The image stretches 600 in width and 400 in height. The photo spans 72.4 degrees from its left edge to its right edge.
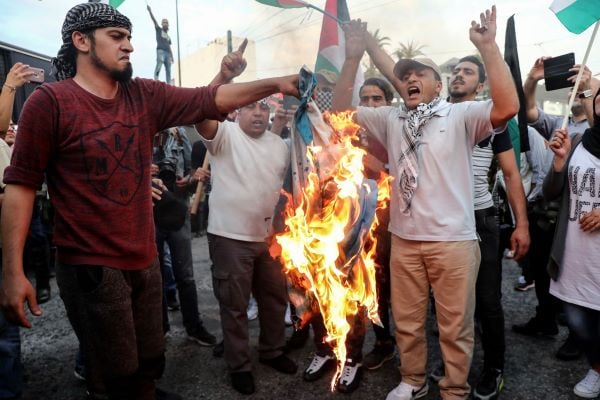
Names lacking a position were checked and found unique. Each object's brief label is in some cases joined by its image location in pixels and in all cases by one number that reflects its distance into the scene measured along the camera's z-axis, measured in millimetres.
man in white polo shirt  2789
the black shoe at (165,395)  3076
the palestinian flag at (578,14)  3207
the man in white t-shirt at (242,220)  3301
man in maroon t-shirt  2012
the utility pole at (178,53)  12035
